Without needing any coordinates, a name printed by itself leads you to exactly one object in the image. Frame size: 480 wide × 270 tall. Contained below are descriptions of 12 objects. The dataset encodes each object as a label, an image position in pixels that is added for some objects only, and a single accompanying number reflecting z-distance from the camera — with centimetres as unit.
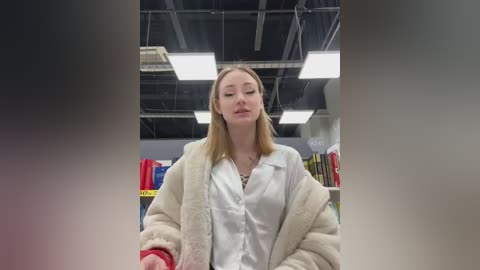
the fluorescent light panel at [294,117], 636
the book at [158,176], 218
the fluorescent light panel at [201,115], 739
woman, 70
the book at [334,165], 230
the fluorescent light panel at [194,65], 336
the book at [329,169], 233
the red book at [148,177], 218
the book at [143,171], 216
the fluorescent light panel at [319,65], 327
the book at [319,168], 232
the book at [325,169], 233
